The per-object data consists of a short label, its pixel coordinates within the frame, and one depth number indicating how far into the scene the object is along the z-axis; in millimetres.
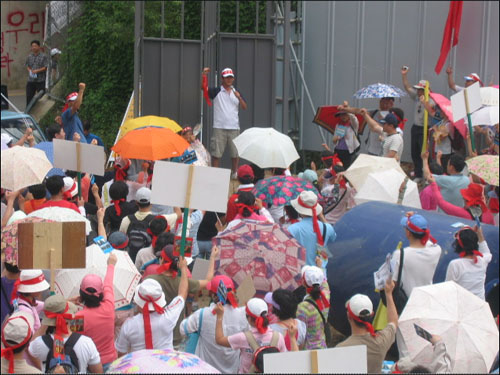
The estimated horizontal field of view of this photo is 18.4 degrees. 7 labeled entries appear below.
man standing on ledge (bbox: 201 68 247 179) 24665
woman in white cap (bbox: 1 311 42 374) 8998
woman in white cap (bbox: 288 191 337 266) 14360
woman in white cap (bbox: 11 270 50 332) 11095
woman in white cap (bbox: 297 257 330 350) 11822
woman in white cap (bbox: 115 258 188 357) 10620
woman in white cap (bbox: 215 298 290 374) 10452
